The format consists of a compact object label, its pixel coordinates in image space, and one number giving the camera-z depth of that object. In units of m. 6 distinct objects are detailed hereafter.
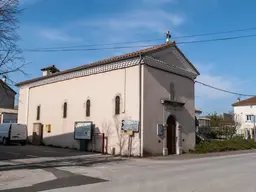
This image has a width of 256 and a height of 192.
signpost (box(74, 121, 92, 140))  23.19
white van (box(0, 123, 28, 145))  27.09
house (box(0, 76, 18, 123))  39.56
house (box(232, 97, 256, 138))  57.98
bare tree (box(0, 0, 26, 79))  12.12
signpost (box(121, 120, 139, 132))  20.27
